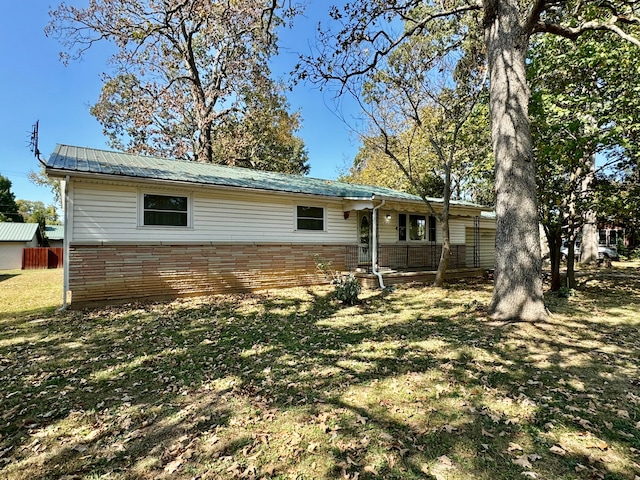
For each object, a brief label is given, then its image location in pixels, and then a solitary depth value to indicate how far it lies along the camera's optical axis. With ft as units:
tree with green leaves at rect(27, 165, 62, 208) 119.31
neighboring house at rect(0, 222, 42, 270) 77.15
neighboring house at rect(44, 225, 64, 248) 108.32
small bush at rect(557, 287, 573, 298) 29.84
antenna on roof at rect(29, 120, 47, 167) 23.93
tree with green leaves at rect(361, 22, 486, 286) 34.06
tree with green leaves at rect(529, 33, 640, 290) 25.77
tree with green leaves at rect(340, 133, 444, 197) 79.41
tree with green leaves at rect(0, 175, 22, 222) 148.94
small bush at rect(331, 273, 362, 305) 27.86
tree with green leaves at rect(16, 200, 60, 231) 172.21
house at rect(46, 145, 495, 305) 26.43
